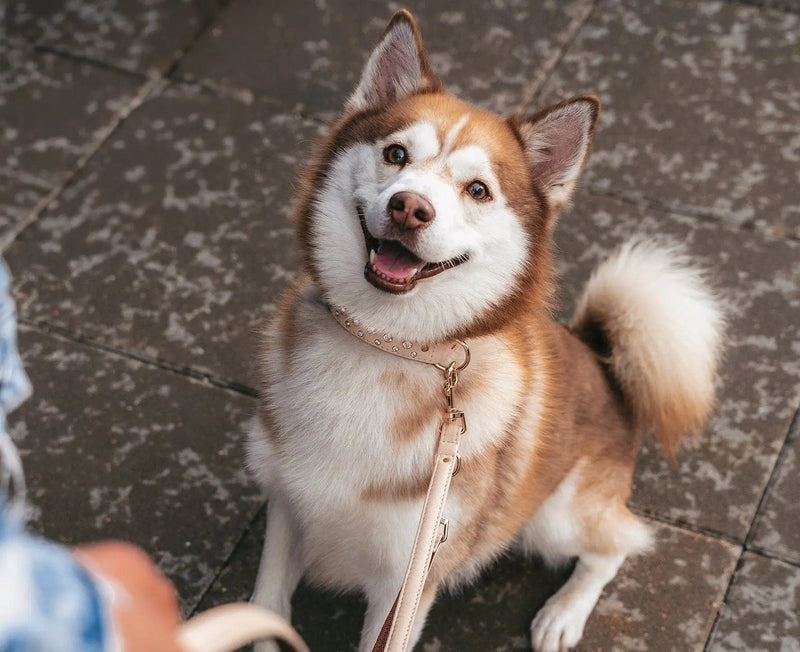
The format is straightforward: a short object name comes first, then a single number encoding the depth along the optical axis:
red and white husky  1.96
